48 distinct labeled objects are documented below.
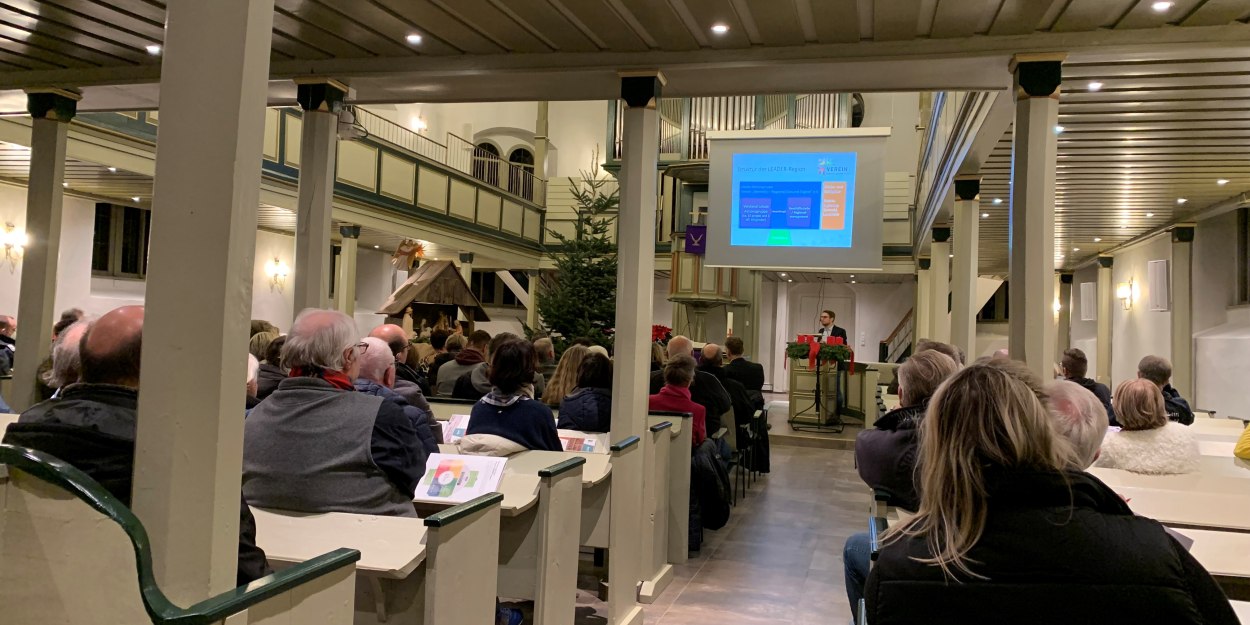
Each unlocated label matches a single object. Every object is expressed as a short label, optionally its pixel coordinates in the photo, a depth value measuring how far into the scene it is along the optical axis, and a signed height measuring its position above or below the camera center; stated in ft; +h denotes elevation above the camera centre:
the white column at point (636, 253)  15.81 +1.69
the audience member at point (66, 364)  7.29 -0.39
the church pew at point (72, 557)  5.11 -1.45
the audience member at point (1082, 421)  7.29 -0.53
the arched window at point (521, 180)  60.34 +11.27
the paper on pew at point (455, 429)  14.97 -1.69
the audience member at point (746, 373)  28.89 -0.91
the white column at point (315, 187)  17.98 +3.05
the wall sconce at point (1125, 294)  46.78 +3.81
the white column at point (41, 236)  20.57 +2.01
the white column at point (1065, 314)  61.93 +3.28
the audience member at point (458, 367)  21.33 -0.84
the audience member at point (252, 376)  10.28 -0.62
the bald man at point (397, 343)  16.56 -0.22
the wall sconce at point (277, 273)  45.62 +2.94
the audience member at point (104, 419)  5.90 -0.71
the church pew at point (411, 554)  7.44 -2.01
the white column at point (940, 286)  36.99 +3.02
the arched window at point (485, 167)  61.26 +12.41
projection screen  28.94 +5.19
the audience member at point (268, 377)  11.96 -0.72
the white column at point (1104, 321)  50.60 +2.41
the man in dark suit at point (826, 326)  37.76 +1.09
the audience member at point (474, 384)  19.49 -1.17
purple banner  48.78 +6.08
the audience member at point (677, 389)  19.24 -1.04
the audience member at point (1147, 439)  13.25 -1.21
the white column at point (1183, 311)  37.73 +2.38
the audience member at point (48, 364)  19.72 -1.03
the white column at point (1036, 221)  15.07 +2.46
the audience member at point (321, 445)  8.74 -1.21
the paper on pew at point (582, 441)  15.56 -1.90
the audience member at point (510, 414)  13.03 -1.22
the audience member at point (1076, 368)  21.49 -0.21
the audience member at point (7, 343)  23.07 -0.77
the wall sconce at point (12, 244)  33.65 +2.87
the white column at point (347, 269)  42.14 +3.10
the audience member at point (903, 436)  10.06 -1.03
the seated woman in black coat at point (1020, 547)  5.04 -1.16
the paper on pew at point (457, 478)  10.42 -1.79
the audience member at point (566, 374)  17.38 -0.74
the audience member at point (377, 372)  11.75 -0.58
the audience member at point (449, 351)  23.94 -0.49
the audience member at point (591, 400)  16.44 -1.19
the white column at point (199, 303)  5.51 +0.14
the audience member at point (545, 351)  24.20 -0.38
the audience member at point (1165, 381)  20.65 -0.46
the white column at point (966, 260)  27.35 +3.14
